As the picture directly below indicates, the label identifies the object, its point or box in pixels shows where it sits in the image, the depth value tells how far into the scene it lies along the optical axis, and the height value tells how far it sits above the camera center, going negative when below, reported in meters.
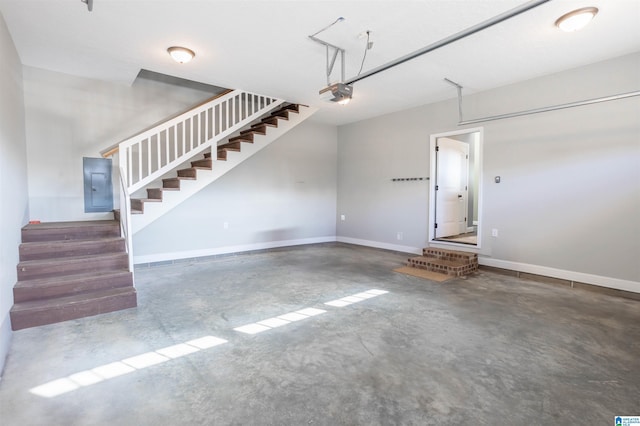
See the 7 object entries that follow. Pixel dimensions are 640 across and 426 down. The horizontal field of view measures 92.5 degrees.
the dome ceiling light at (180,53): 3.54 +1.74
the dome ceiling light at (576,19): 2.79 +1.70
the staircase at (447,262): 4.68 -0.98
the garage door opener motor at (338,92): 3.55 +1.30
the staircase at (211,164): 4.38 +0.64
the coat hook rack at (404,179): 6.01 +0.46
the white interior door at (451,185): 5.89 +0.32
